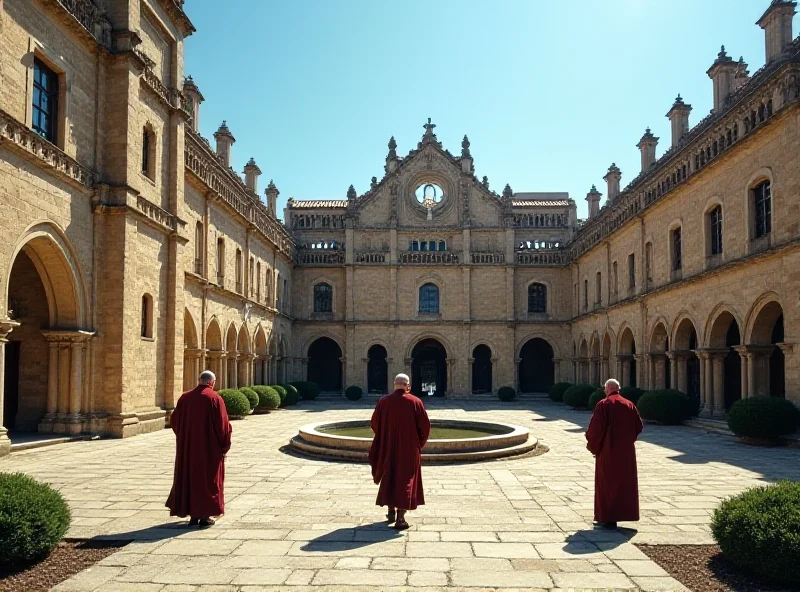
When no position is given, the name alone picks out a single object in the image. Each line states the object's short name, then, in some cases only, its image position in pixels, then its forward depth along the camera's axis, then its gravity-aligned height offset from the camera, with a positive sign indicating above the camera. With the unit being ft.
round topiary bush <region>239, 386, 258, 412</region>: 82.74 -6.59
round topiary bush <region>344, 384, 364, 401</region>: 124.36 -9.57
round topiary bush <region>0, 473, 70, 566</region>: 20.30 -5.51
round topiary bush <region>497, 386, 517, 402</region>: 125.39 -9.98
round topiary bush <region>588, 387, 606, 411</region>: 87.55 -7.31
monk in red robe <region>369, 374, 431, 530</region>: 26.66 -4.38
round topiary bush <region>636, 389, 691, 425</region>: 71.41 -7.15
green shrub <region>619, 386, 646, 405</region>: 83.30 -6.64
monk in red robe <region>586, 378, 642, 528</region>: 26.81 -4.83
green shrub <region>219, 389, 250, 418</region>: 74.90 -6.75
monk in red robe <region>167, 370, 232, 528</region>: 26.40 -4.49
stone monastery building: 50.57 +9.20
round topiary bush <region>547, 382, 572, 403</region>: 119.65 -9.04
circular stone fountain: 45.21 -7.43
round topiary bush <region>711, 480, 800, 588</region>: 19.40 -5.78
